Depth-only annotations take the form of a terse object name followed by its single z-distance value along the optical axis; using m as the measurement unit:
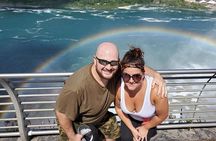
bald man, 1.54
